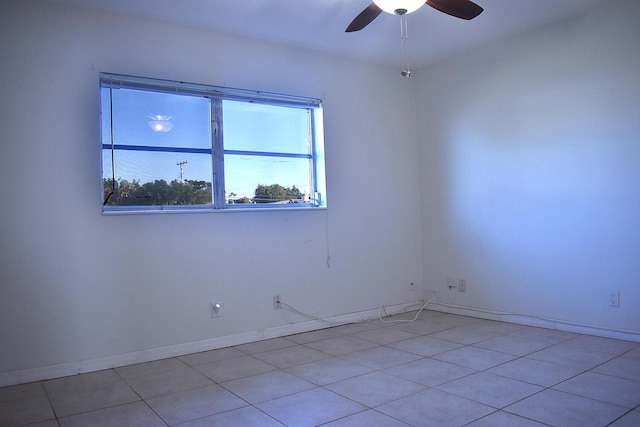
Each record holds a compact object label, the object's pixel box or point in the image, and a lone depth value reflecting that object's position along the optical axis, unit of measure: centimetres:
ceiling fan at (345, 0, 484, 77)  226
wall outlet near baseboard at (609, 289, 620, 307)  326
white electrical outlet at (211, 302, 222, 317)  344
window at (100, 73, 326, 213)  318
